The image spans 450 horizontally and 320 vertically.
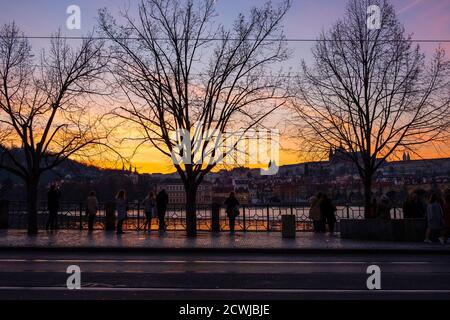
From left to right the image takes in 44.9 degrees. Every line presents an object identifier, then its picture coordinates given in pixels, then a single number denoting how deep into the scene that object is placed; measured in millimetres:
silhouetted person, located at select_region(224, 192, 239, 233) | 23609
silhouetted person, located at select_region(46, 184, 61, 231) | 23344
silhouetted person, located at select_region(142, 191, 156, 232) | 24344
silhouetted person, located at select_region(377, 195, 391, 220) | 22000
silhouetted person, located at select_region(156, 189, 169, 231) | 23906
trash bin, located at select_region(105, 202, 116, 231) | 24250
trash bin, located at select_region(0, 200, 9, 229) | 24906
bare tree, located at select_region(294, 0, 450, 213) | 23422
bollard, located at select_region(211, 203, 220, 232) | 23984
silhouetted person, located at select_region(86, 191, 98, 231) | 23562
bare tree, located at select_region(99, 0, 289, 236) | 21688
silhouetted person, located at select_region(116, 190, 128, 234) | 22172
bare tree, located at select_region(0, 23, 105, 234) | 21953
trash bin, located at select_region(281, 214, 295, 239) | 21031
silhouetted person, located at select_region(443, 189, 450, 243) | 18688
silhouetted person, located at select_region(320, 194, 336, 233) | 23438
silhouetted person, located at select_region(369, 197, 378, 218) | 22862
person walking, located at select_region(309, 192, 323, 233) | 23400
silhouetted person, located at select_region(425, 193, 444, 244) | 18375
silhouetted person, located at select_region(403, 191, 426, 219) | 22031
